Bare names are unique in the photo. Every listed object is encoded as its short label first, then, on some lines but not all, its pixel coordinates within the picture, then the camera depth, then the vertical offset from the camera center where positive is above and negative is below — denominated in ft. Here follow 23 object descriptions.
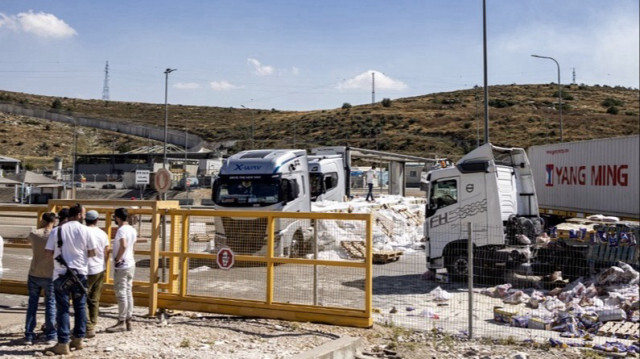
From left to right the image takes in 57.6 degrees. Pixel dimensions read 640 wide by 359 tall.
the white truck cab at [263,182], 50.34 +1.97
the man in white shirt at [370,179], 86.98 +4.29
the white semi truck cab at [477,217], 41.70 -0.58
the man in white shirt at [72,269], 21.91 -2.69
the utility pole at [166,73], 153.07 +34.41
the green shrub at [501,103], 291.99 +53.54
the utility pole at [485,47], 76.69 +21.94
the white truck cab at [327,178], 74.77 +3.73
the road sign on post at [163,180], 44.86 +1.78
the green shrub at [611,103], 265.19 +50.65
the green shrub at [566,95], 297.94 +60.82
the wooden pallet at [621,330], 27.14 -5.62
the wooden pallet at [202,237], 32.75 -1.92
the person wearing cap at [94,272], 23.09 -2.79
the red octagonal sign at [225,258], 27.84 -2.59
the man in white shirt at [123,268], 25.09 -2.86
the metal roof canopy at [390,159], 88.93 +8.43
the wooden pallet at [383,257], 52.60 -4.52
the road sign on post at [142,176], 88.79 +4.10
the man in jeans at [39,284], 23.30 -3.46
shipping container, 45.29 +2.94
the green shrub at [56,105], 370.32 +61.71
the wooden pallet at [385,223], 66.59 -1.89
